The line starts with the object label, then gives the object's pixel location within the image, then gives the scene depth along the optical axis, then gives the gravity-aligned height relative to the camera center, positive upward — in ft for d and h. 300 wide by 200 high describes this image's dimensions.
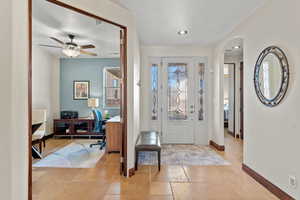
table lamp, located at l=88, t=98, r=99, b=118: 20.25 -0.53
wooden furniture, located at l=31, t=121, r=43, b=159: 13.23 -4.04
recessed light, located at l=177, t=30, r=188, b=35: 13.62 +4.79
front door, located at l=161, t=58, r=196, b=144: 17.65 -0.37
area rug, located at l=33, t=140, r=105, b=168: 12.29 -4.40
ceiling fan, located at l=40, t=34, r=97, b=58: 14.23 +3.76
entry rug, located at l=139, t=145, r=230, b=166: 12.67 -4.39
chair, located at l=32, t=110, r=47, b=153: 14.61 -1.82
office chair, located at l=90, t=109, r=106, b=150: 17.02 -2.48
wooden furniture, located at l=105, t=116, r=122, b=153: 14.89 -3.25
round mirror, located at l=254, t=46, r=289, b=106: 7.97 +0.98
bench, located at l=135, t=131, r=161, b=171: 11.12 -2.86
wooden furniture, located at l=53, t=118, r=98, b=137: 20.12 -3.29
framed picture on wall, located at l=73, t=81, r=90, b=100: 21.74 +0.93
